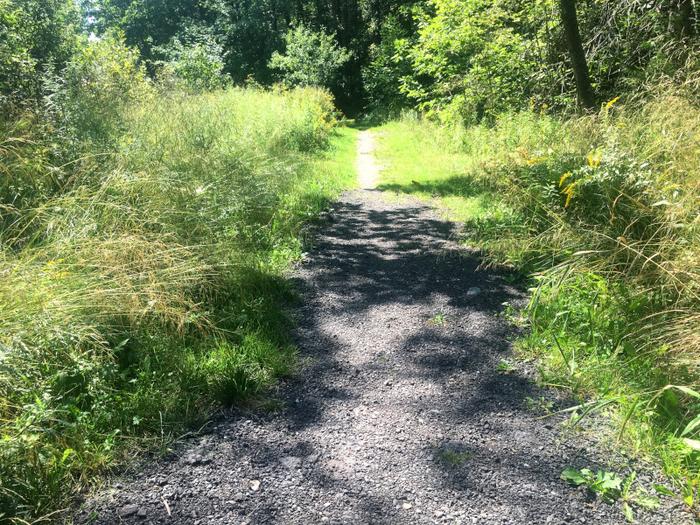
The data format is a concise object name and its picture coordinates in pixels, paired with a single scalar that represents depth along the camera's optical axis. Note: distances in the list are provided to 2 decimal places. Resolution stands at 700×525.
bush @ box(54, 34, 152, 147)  5.20
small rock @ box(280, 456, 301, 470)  2.51
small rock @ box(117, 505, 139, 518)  2.16
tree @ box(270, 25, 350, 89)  22.73
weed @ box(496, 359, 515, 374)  3.34
